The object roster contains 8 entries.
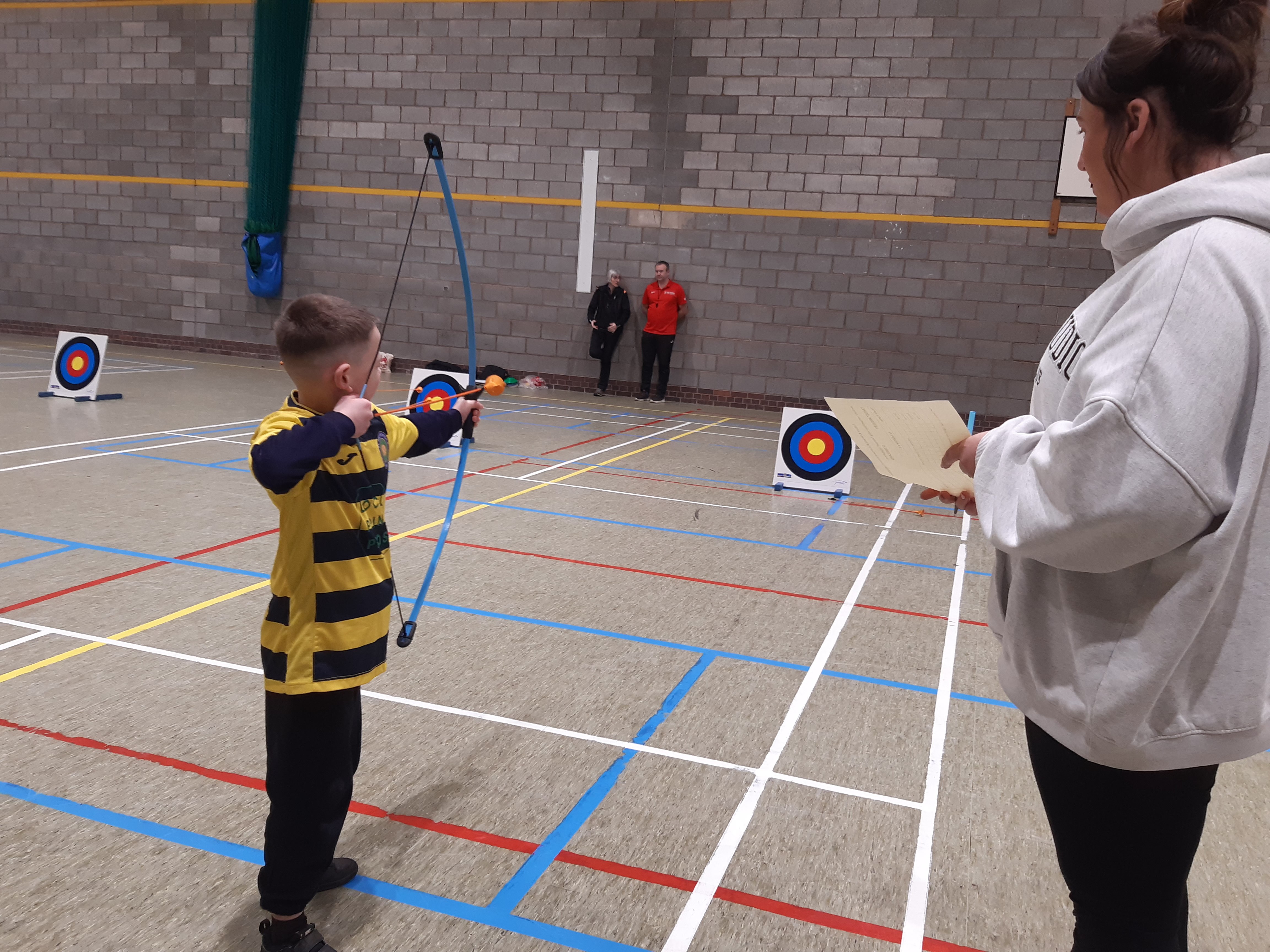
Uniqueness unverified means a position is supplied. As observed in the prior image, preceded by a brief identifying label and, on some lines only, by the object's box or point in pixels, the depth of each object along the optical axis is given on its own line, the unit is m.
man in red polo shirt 9.46
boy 1.36
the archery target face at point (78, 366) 6.83
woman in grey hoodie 0.70
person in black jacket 9.61
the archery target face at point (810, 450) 5.38
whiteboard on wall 8.31
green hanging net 10.20
